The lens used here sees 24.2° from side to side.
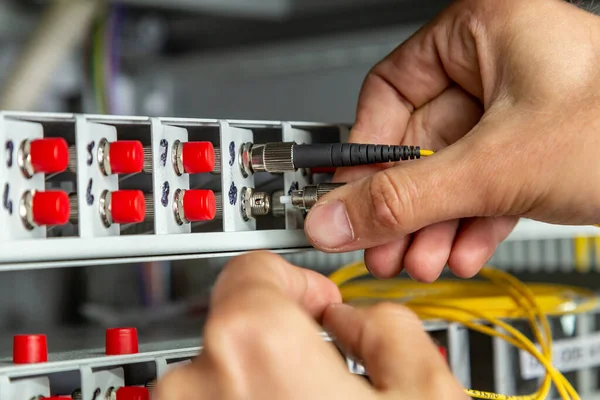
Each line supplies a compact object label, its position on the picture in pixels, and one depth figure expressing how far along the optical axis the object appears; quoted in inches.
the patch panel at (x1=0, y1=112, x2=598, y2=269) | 17.2
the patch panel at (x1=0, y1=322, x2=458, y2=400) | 17.2
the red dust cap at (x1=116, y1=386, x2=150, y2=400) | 17.6
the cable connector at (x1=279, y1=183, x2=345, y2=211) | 19.0
